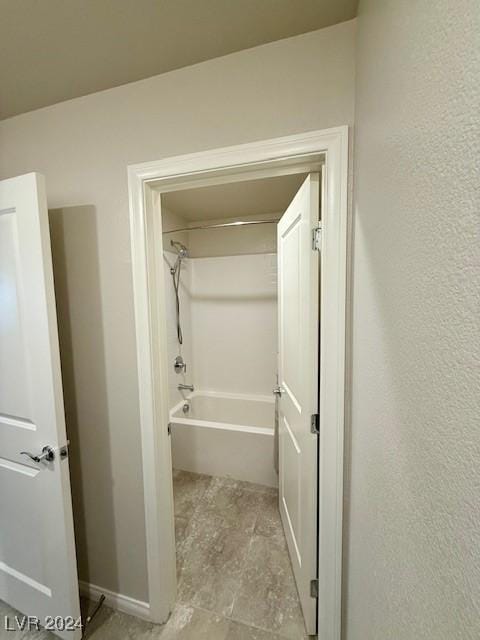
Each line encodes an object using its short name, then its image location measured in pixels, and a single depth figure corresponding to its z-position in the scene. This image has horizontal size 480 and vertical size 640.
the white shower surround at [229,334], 2.77
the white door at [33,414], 1.03
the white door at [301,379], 1.06
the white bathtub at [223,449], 2.11
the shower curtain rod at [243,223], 2.17
